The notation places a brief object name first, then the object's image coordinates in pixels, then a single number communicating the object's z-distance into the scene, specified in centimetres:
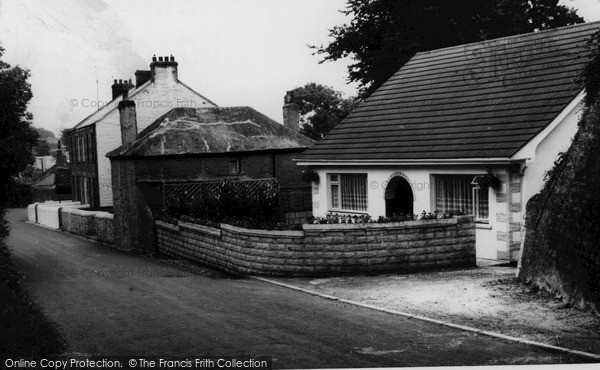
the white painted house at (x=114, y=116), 3975
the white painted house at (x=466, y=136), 1836
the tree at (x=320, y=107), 4644
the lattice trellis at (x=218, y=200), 2548
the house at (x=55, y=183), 5938
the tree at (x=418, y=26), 3173
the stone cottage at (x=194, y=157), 2725
